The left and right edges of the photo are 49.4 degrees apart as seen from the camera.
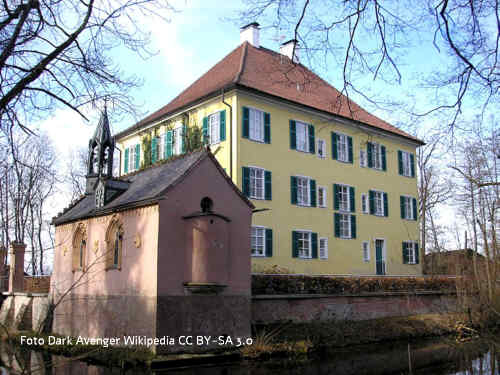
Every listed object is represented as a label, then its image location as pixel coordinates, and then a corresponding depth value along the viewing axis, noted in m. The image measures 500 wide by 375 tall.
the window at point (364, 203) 29.97
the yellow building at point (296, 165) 24.34
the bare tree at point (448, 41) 5.99
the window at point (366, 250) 29.56
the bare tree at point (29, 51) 8.81
